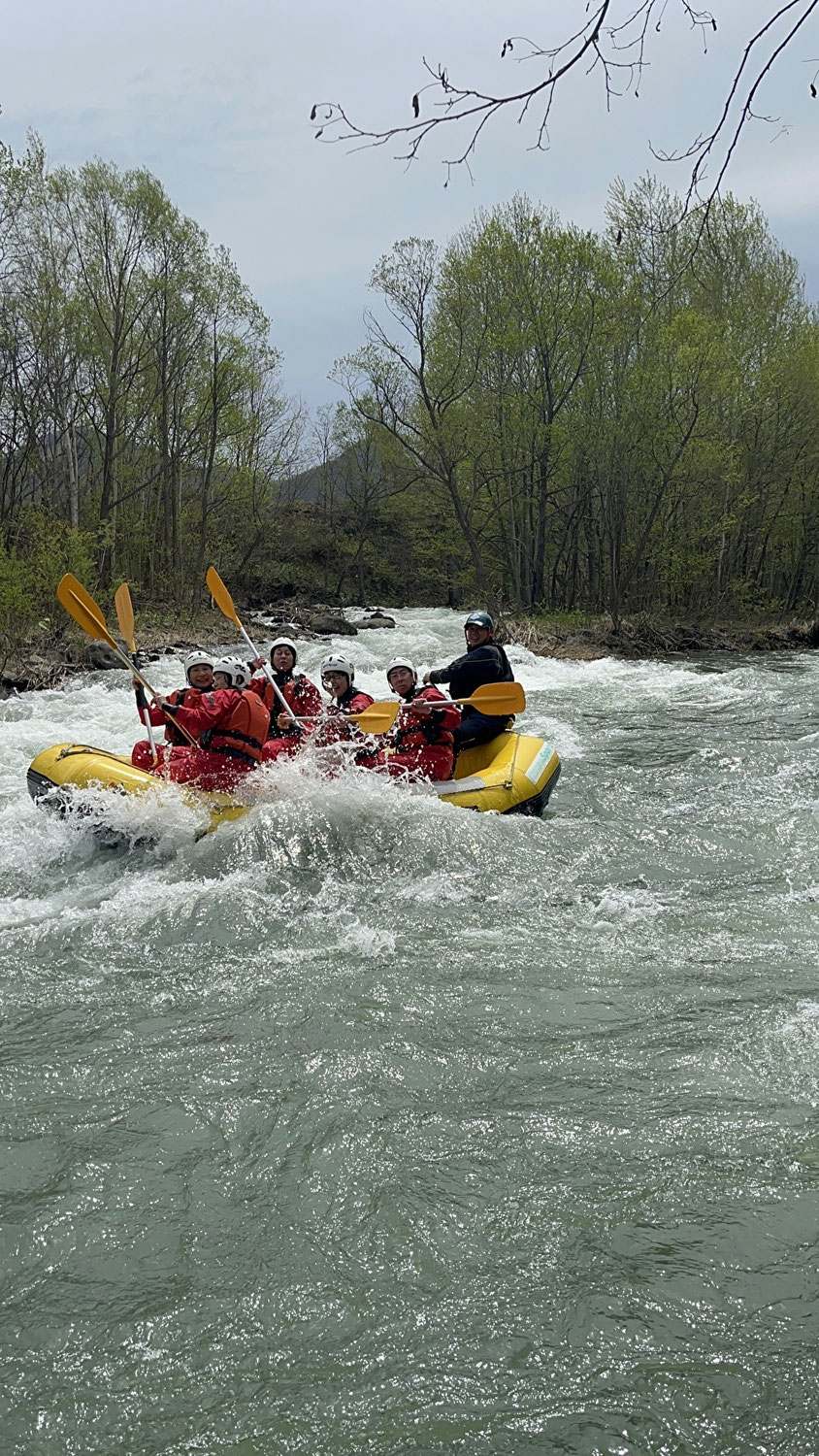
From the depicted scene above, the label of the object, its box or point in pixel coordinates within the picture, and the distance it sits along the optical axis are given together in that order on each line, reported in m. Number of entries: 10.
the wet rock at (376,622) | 23.78
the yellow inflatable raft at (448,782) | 6.40
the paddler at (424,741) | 7.10
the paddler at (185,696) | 6.96
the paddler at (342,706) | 7.18
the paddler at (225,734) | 6.43
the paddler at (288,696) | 7.48
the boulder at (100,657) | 14.15
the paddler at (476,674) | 7.70
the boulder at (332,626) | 21.89
